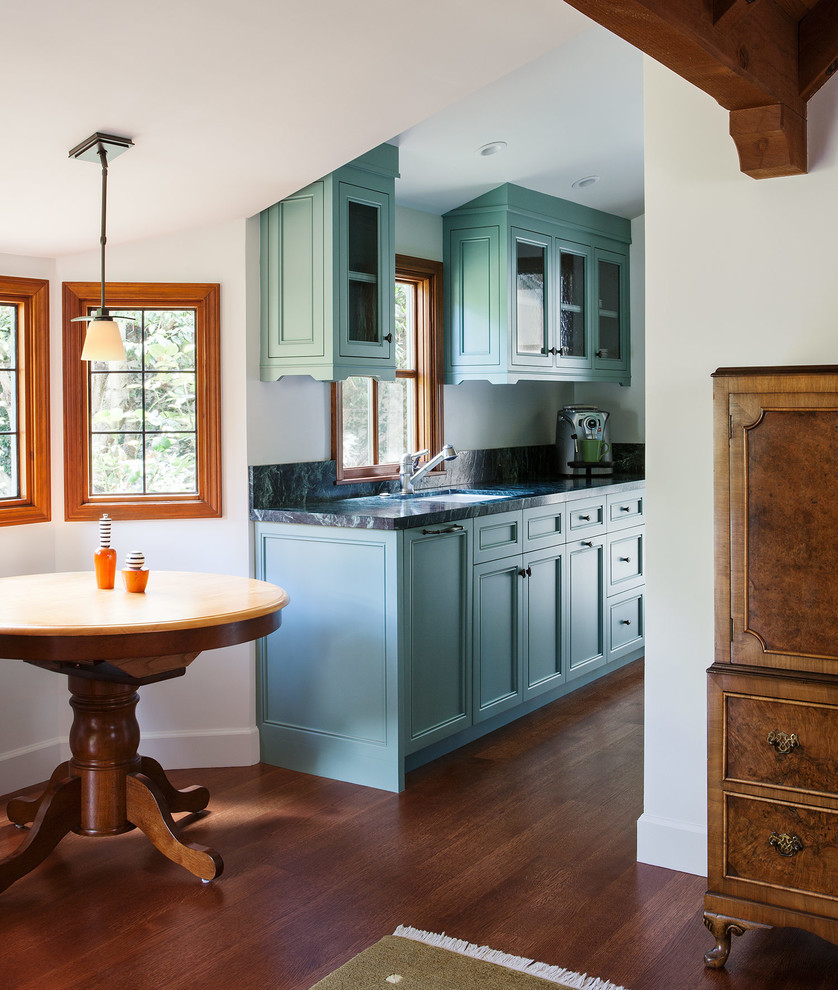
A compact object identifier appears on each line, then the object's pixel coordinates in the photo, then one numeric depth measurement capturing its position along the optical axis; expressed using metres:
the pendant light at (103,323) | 2.93
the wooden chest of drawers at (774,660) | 2.34
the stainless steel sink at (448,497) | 4.51
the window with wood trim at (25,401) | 3.63
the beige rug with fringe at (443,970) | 2.34
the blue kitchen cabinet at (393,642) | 3.63
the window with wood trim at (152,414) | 3.77
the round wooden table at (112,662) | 2.67
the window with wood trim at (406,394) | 4.66
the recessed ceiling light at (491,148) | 4.33
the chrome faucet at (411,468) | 4.67
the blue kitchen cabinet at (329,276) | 3.75
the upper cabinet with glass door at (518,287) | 4.94
